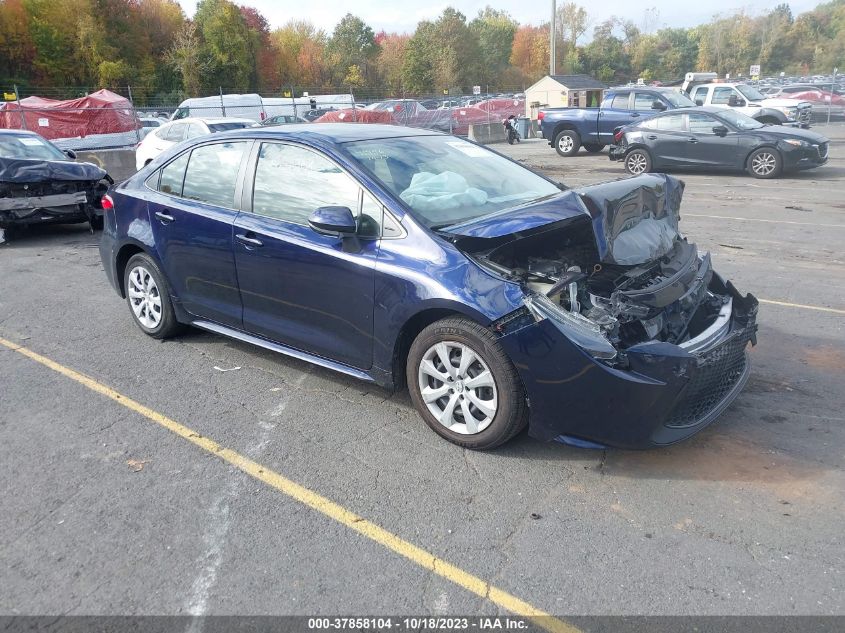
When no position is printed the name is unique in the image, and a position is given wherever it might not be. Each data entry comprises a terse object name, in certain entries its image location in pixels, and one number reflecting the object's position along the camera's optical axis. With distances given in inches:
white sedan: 586.2
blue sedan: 133.6
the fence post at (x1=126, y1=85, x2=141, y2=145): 874.1
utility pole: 1428.0
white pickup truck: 800.9
